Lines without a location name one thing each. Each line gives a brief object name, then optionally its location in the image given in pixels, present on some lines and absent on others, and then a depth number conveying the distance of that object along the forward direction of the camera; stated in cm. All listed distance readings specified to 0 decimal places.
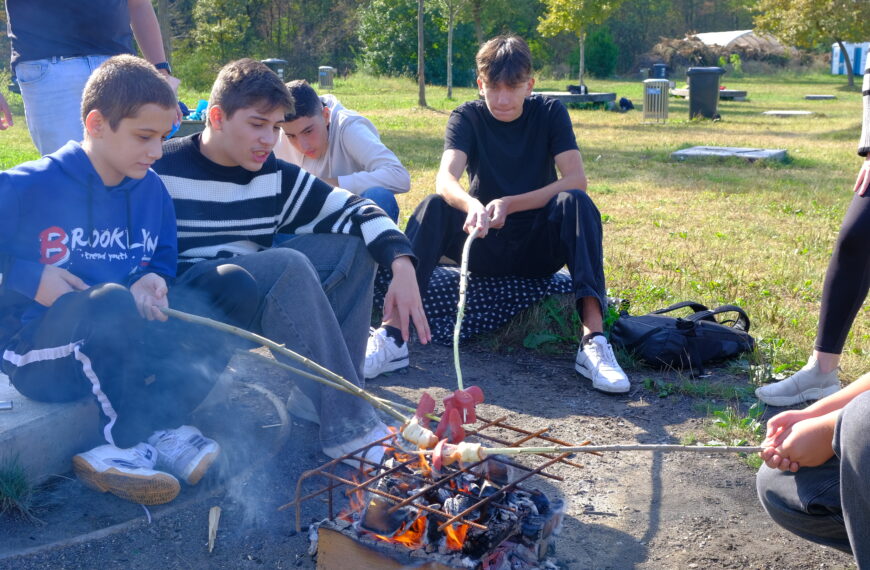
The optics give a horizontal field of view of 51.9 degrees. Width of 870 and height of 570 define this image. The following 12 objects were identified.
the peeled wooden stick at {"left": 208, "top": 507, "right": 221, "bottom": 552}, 259
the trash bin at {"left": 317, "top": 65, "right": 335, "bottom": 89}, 2772
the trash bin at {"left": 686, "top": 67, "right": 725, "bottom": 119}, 1741
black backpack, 407
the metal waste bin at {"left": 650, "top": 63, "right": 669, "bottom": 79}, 2835
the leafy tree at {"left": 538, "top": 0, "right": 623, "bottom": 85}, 2352
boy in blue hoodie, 270
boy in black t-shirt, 400
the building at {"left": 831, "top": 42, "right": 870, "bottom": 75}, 4125
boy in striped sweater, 303
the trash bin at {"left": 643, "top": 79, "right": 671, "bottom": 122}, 1766
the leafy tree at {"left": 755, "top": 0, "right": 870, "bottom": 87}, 2811
